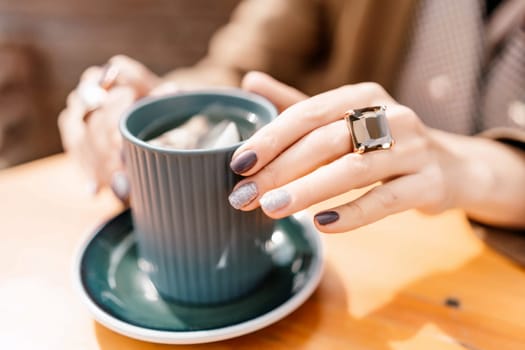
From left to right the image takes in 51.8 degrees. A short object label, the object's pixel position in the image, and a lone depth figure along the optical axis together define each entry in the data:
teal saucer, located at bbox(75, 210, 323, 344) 0.42
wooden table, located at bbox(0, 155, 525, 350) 0.44
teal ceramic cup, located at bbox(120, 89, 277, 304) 0.40
